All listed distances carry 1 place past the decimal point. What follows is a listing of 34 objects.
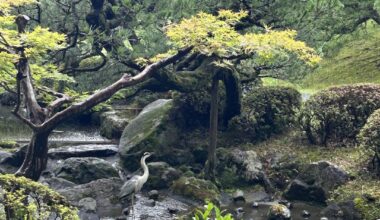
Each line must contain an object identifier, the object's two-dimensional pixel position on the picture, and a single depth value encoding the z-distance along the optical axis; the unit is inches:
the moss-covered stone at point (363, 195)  605.3
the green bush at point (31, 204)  413.4
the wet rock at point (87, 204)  631.2
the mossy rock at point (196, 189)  681.6
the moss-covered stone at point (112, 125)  986.1
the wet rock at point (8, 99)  1270.9
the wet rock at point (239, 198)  698.5
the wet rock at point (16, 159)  808.3
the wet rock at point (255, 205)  676.1
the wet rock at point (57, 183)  709.3
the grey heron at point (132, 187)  627.8
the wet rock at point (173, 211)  644.2
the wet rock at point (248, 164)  751.1
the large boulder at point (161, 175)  727.7
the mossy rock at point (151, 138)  810.8
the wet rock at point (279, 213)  607.2
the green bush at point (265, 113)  871.1
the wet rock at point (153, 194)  697.0
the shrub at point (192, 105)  871.1
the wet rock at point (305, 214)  637.9
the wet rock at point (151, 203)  670.3
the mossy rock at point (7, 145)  913.5
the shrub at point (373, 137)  668.7
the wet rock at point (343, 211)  612.8
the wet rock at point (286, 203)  665.5
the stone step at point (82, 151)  848.3
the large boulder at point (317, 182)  679.7
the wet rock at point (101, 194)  649.0
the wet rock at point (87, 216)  607.8
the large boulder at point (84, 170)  737.0
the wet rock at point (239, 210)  656.3
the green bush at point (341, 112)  785.6
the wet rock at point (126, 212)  634.2
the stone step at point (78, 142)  941.8
